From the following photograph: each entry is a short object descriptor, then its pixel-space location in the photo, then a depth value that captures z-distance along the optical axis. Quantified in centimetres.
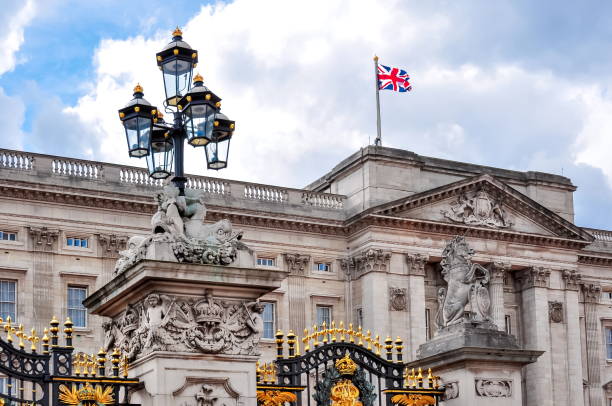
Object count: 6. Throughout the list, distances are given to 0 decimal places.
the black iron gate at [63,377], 1481
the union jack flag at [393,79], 5753
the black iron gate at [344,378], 1659
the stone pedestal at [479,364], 1786
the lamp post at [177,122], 1602
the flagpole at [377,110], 5857
